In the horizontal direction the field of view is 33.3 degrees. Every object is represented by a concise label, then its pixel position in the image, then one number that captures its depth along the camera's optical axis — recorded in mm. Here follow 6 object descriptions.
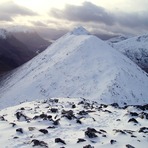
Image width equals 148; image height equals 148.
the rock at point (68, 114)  20603
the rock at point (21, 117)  20787
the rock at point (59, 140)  15075
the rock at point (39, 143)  14529
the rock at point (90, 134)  16146
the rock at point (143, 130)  17677
